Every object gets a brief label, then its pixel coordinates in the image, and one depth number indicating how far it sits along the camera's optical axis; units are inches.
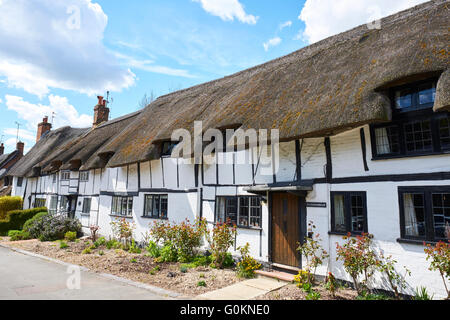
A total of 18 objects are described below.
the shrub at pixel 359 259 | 240.2
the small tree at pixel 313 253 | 274.4
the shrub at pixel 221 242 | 344.5
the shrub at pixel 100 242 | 509.5
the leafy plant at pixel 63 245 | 485.0
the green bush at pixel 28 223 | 626.3
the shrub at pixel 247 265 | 309.3
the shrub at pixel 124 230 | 492.4
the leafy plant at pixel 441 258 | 200.5
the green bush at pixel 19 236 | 588.2
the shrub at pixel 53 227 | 573.3
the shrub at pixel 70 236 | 577.6
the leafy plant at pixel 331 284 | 245.2
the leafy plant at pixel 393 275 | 233.5
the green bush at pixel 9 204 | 791.3
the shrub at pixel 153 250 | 405.6
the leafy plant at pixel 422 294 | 218.8
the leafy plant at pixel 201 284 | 274.9
